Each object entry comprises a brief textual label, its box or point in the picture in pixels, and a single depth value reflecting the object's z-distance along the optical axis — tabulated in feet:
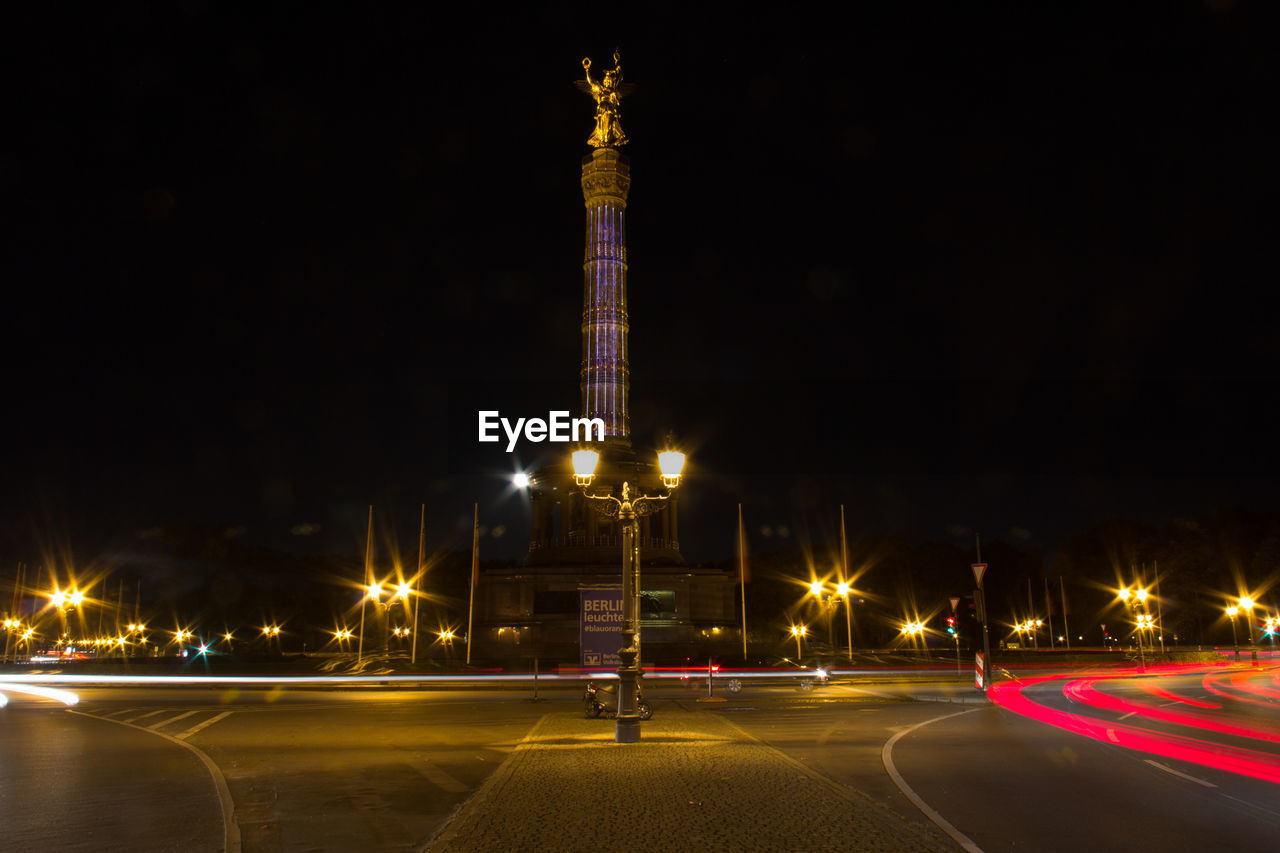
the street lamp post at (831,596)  160.17
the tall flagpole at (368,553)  175.36
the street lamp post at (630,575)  53.26
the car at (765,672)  123.54
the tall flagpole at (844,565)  162.03
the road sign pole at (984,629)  98.43
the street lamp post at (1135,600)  236.28
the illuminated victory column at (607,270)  215.51
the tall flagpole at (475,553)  168.04
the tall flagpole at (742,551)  179.52
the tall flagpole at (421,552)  170.87
